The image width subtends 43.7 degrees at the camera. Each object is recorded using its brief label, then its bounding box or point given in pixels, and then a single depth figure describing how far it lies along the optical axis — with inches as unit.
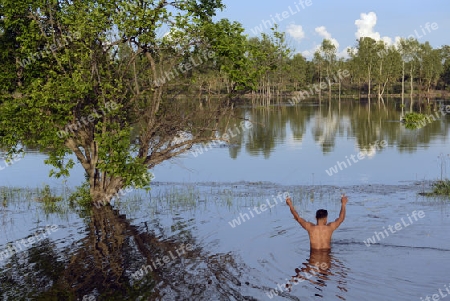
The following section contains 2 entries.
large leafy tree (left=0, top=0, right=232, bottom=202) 663.8
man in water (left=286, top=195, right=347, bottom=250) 522.6
